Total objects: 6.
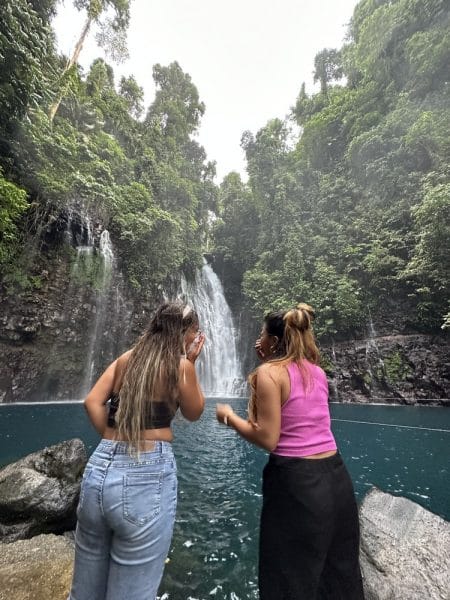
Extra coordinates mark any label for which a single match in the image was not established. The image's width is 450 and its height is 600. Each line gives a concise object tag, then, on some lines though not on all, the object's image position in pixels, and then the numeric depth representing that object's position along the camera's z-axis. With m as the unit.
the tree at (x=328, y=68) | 31.53
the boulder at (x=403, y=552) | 2.36
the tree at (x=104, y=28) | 14.77
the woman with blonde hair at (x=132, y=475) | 1.20
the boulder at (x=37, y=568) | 2.24
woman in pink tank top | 1.30
